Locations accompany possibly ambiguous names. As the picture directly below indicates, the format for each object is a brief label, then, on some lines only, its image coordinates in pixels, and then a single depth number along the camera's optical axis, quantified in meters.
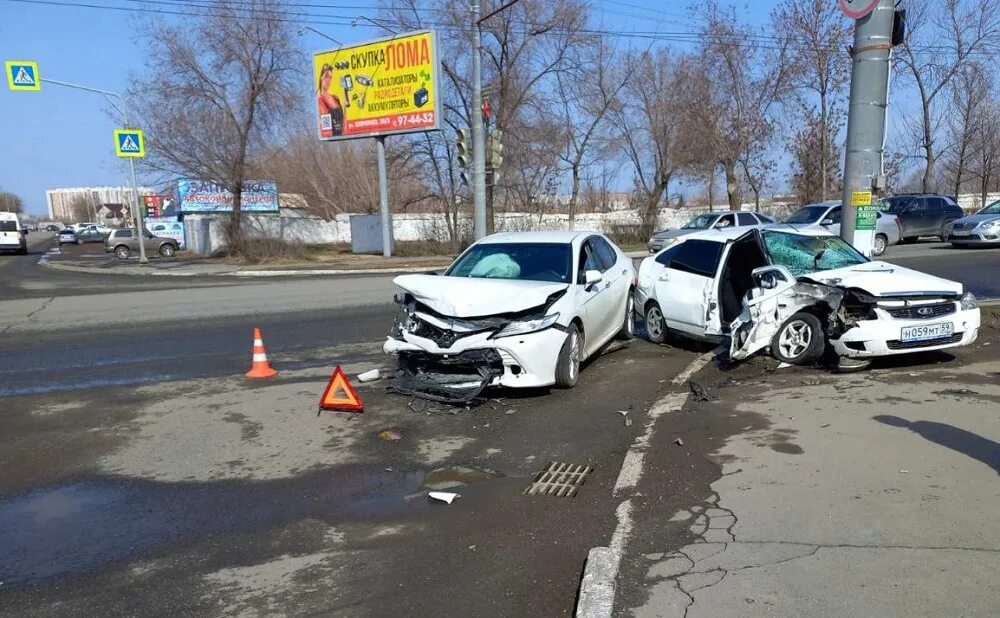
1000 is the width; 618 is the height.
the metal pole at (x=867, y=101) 8.86
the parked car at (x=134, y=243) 40.06
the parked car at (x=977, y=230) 21.50
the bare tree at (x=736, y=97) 35.97
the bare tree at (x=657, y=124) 40.12
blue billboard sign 48.12
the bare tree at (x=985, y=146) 39.22
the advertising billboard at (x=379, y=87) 27.88
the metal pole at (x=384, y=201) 29.84
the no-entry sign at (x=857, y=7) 8.70
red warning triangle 6.66
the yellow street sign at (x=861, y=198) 9.16
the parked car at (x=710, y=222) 23.52
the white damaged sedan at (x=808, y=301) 6.94
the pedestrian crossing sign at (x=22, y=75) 20.66
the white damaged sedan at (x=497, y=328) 6.57
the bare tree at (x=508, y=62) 31.20
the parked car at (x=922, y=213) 25.77
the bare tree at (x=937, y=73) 35.38
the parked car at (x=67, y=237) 62.84
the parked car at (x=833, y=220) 21.64
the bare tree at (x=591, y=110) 37.55
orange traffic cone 8.41
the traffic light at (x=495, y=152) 18.84
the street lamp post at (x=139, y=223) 32.81
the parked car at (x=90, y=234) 63.61
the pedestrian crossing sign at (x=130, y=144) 28.23
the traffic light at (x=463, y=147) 19.59
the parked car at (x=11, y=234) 44.97
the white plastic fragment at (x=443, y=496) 4.67
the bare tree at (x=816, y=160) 36.66
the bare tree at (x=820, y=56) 34.16
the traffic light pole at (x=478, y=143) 19.66
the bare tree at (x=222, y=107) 29.52
